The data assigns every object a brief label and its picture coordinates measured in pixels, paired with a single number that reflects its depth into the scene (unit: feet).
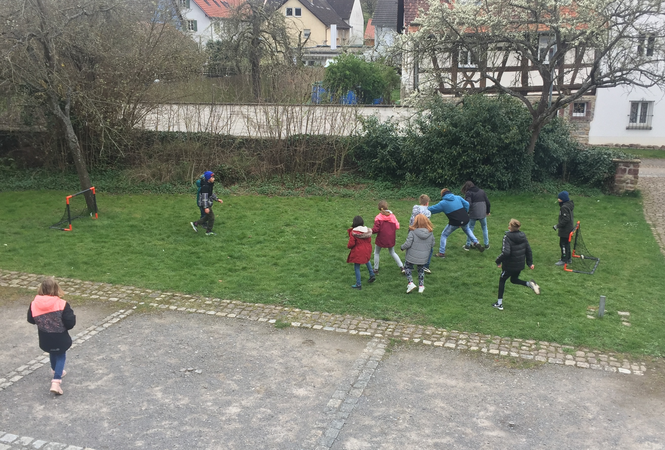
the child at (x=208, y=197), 40.96
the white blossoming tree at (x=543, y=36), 46.82
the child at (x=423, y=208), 32.83
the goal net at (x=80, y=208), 44.91
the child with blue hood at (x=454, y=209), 34.86
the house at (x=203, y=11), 171.94
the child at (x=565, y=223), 34.45
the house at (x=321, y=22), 191.52
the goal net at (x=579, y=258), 34.65
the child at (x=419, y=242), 29.60
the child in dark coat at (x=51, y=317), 20.61
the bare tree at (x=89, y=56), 42.27
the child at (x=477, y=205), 37.04
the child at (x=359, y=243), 29.96
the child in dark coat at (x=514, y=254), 27.99
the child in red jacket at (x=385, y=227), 31.32
